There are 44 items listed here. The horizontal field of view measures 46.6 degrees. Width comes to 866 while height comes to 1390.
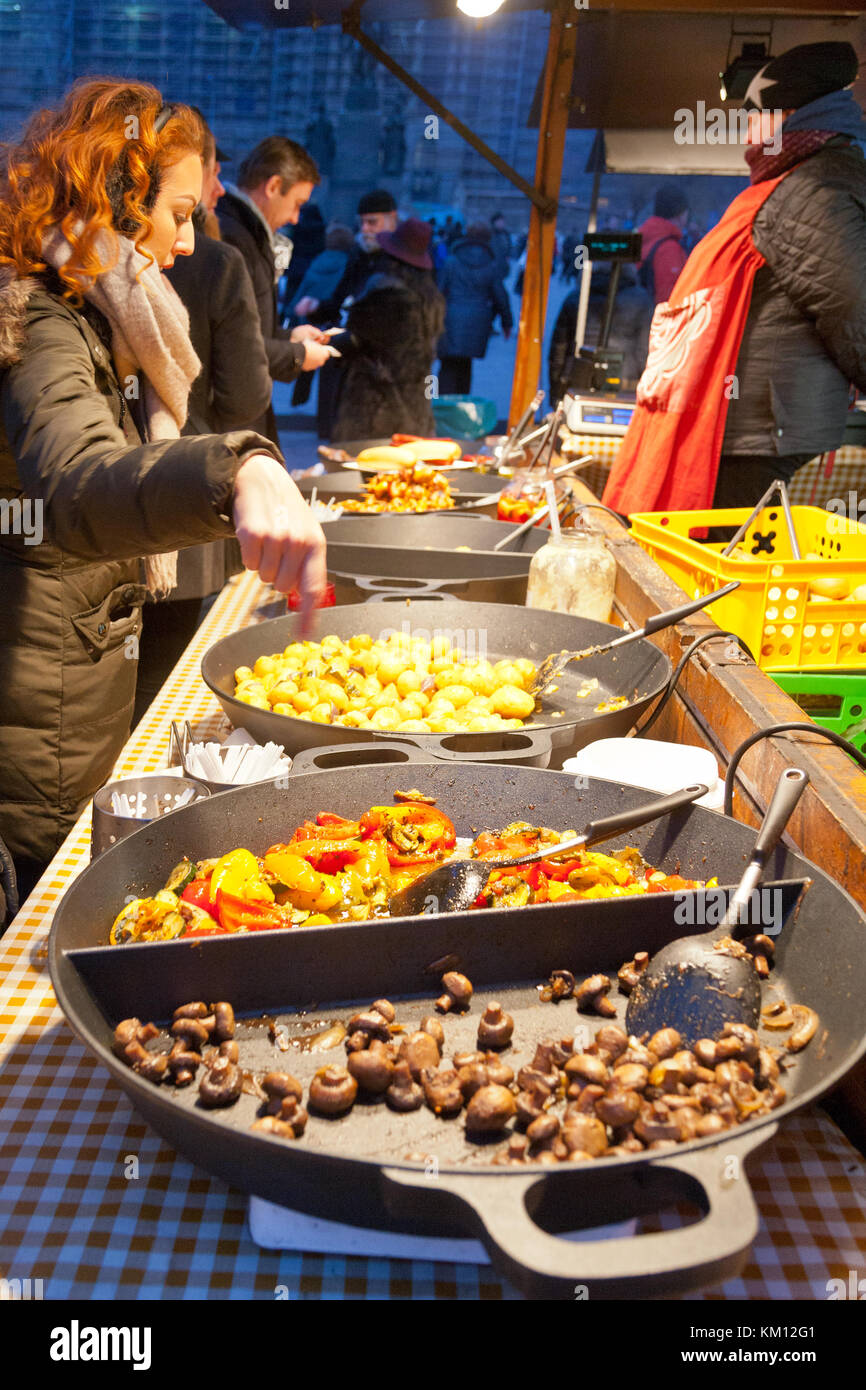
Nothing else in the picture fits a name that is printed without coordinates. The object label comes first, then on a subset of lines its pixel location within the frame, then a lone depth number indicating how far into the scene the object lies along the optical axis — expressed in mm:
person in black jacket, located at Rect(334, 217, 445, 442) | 6070
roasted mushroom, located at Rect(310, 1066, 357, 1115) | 955
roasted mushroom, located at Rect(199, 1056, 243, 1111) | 959
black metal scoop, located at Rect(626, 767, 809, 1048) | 1053
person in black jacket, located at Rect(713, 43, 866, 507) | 3342
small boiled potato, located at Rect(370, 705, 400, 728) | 1852
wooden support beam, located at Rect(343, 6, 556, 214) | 5558
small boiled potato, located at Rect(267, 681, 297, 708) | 1849
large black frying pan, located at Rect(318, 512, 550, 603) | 2590
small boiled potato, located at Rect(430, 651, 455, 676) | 2135
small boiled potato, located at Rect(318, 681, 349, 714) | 1898
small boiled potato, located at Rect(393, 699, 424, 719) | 1903
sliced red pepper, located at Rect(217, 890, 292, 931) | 1221
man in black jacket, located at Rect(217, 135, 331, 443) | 4422
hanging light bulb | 4352
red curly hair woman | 1460
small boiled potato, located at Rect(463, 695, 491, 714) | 1917
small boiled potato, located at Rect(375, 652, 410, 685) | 2070
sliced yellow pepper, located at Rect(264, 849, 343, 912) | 1281
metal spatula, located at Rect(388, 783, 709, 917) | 1271
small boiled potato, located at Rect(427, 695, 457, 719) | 1937
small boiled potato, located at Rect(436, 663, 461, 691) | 2051
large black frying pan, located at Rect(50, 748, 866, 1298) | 744
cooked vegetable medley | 1223
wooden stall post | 5750
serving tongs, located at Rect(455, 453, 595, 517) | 3125
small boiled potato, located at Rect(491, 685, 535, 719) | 1938
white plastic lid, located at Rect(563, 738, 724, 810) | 1572
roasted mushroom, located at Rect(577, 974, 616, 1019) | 1113
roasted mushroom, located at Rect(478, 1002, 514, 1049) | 1054
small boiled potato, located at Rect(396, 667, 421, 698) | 2055
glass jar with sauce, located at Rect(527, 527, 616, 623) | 2391
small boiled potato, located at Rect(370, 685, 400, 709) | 1951
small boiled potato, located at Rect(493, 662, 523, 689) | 2035
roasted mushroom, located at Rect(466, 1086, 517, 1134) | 924
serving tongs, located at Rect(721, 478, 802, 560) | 2477
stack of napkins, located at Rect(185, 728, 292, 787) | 1556
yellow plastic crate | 2227
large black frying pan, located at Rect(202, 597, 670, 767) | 1654
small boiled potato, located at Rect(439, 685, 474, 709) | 1990
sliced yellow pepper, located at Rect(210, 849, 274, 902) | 1248
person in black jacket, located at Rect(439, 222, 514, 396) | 9047
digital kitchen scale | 5270
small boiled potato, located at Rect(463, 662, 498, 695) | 2025
